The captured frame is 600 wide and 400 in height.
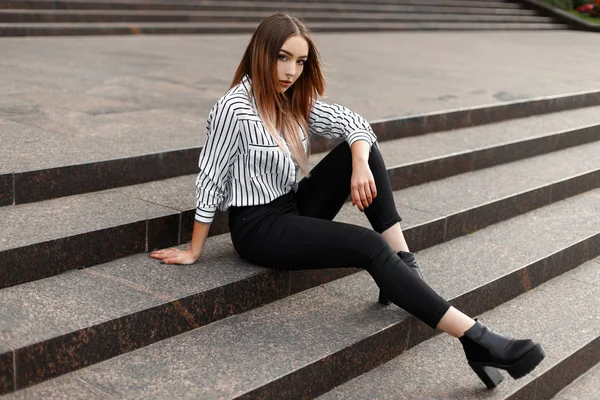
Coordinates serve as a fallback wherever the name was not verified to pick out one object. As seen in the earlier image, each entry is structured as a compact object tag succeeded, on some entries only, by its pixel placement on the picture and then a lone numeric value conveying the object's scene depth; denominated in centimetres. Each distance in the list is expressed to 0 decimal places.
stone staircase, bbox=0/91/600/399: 284
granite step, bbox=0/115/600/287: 315
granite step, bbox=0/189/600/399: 275
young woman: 314
